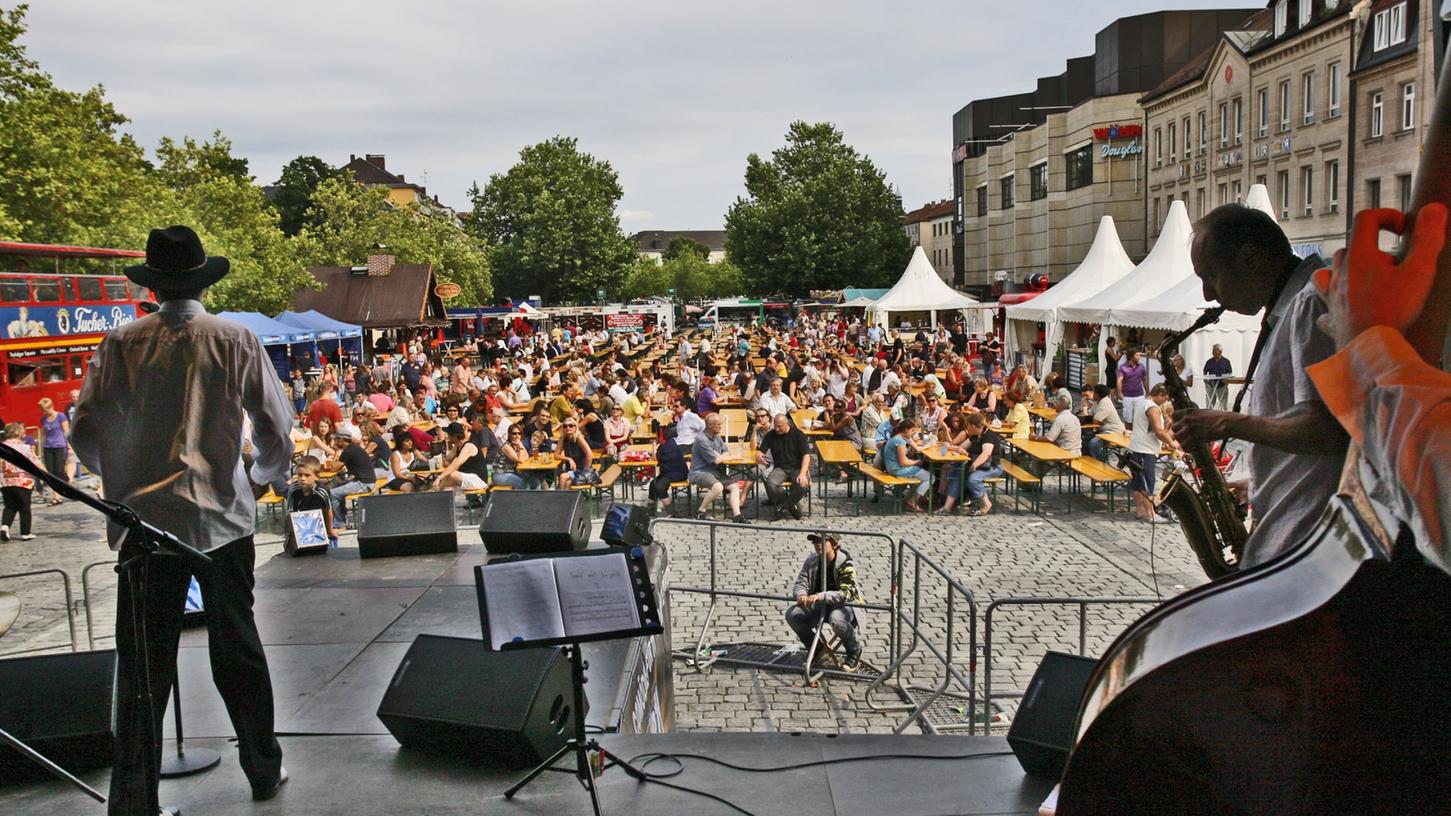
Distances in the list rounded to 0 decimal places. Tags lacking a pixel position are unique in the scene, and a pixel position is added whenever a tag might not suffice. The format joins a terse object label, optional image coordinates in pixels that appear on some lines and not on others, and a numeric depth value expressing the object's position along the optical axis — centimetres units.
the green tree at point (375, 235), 5384
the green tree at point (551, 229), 7212
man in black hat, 349
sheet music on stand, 382
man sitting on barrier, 866
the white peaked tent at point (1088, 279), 2341
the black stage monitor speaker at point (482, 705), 396
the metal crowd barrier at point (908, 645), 718
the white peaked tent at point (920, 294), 3161
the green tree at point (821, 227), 6581
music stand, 374
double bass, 132
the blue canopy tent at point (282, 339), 2553
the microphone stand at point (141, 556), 288
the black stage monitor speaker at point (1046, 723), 366
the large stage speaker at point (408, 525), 810
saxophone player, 182
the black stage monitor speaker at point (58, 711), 389
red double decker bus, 2141
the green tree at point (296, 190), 8975
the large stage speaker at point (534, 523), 758
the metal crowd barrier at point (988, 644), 607
